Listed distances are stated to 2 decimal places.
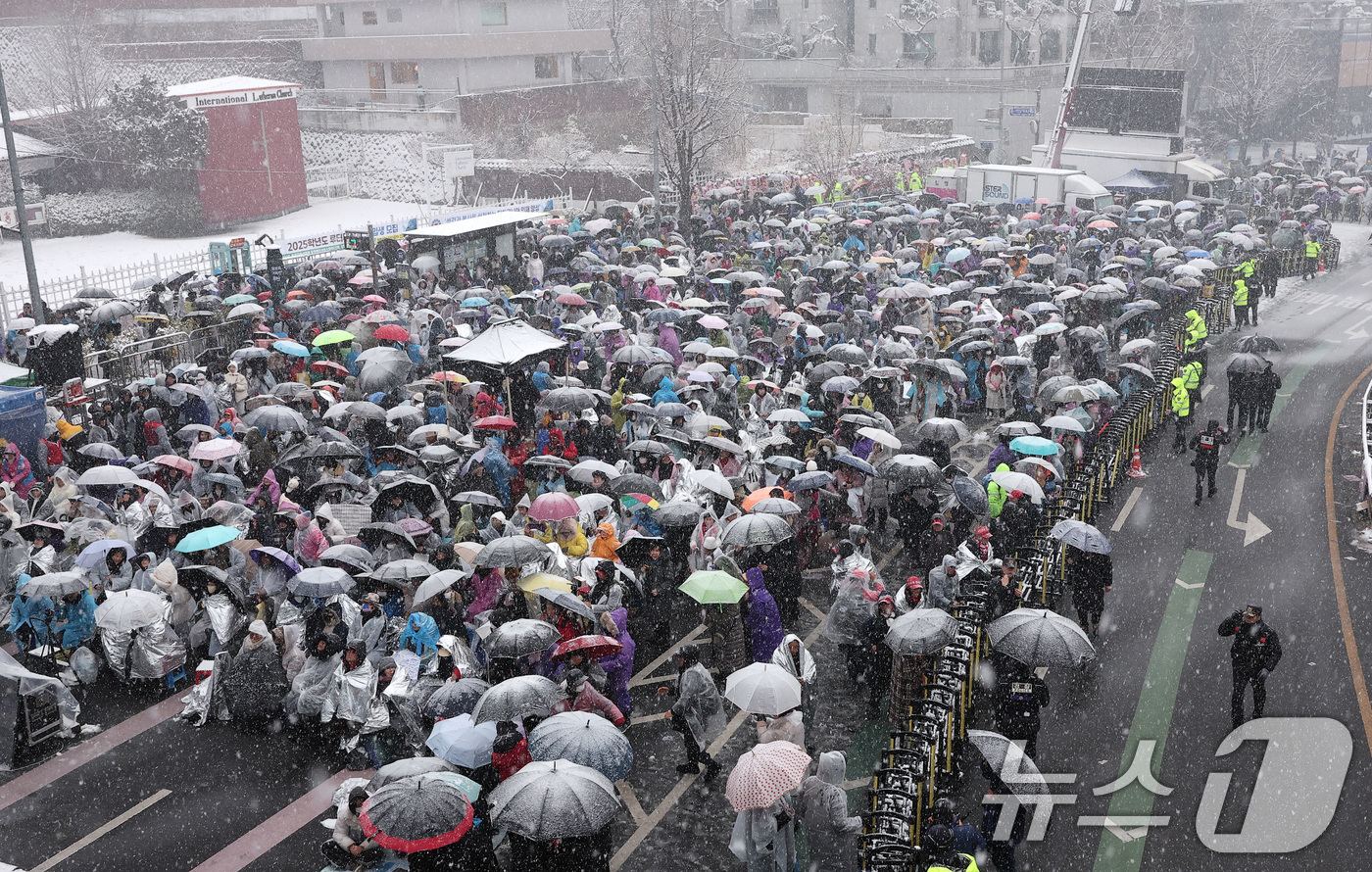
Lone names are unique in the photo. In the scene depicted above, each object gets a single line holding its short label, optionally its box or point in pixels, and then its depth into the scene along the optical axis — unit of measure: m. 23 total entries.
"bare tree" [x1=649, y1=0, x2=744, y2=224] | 35.59
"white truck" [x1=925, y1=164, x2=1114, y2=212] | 37.91
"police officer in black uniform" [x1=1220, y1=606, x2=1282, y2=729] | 10.86
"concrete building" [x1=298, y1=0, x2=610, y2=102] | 57.12
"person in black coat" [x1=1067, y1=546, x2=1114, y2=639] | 12.79
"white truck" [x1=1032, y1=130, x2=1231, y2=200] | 41.00
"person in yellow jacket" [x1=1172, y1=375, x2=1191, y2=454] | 19.08
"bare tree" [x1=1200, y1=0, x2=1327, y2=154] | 61.24
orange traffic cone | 18.30
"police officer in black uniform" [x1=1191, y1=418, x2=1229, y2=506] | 16.83
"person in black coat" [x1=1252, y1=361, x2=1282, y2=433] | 19.59
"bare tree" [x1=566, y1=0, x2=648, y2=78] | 64.06
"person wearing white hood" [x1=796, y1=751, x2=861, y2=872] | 8.50
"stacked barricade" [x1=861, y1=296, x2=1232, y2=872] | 8.65
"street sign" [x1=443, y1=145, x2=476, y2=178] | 42.37
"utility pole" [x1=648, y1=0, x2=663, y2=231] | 32.38
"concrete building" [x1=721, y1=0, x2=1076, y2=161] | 65.06
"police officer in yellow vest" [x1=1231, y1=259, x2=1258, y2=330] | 27.22
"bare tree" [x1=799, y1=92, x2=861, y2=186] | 50.84
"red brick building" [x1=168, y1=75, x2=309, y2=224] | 43.47
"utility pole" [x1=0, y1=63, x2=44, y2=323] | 19.91
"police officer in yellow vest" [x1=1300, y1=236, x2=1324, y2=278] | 34.06
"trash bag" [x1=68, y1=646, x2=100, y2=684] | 12.10
